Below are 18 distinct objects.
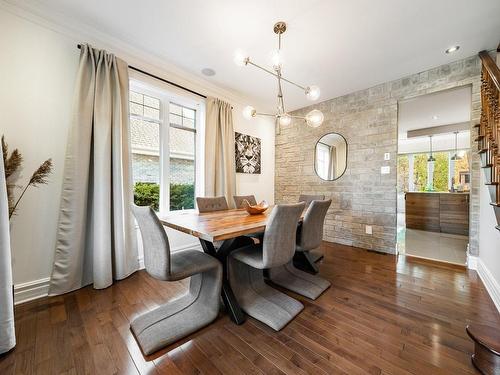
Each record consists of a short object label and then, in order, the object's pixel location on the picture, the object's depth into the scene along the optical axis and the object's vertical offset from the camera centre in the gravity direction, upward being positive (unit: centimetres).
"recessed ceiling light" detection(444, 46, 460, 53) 227 +161
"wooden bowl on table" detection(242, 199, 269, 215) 209 -23
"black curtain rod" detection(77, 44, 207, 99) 239 +145
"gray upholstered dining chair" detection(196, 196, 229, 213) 244 -21
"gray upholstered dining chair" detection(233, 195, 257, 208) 281 -19
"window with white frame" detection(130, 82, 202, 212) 263 +58
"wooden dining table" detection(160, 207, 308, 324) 133 -30
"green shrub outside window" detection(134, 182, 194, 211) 264 -11
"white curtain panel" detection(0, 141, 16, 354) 120 -58
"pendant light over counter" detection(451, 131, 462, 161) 573 +92
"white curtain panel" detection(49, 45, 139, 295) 191 +3
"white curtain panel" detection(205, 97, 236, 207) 314 +61
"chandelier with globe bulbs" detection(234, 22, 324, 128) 174 +94
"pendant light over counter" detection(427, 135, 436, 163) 613 +93
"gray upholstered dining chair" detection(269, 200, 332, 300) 191 -92
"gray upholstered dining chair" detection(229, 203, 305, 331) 147 -74
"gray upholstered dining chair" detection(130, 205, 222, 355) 130 -86
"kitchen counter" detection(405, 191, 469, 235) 418 -53
